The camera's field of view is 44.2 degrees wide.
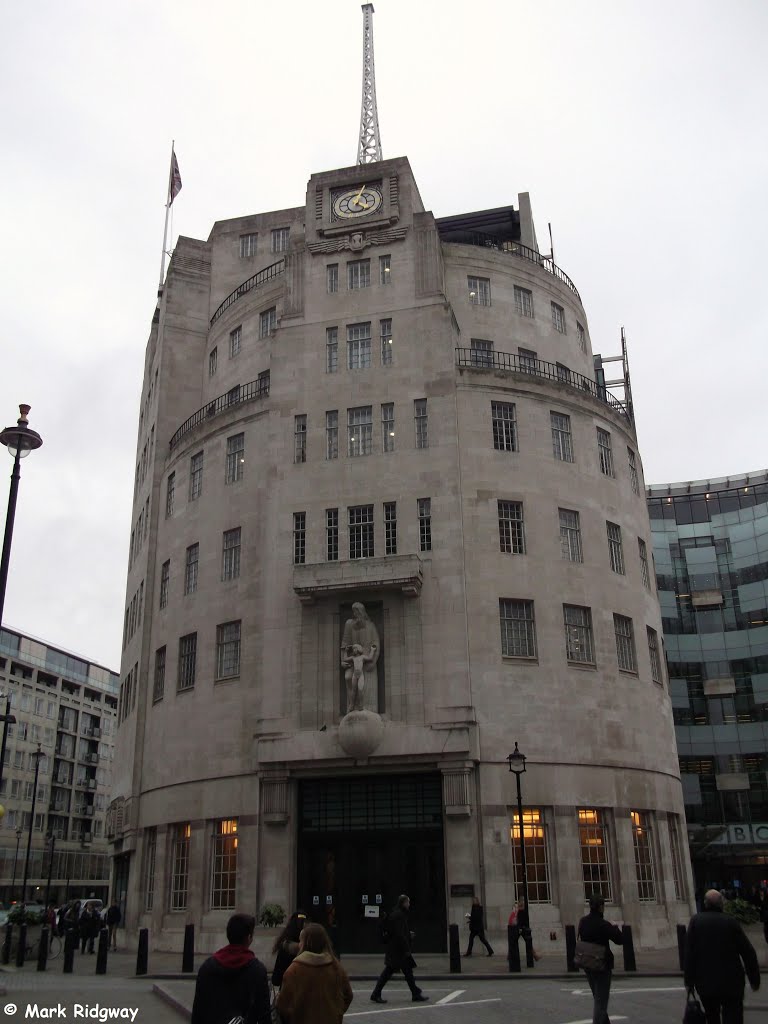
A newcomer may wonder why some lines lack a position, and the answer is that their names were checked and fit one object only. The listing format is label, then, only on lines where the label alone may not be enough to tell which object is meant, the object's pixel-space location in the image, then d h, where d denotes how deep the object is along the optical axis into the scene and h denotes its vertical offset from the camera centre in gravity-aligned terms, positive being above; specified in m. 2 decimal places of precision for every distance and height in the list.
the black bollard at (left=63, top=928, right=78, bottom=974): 24.83 -1.71
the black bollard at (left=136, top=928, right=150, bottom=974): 24.33 -1.75
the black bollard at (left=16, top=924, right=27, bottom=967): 27.14 -1.73
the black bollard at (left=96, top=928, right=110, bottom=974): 24.92 -1.80
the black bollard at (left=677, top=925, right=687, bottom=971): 21.63 -1.42
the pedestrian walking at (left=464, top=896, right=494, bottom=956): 27.02 -1.31
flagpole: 53.07 +36.91
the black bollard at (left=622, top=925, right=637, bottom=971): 22.19 -1.88
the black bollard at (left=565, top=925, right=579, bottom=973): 21.94 -1.54
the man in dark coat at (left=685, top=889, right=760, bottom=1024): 10.16 -0.96
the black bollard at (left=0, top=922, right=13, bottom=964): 28.59 -1.78
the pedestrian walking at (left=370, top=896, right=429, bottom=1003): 17.25 -1.33
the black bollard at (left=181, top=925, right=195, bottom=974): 24.23 -1.77
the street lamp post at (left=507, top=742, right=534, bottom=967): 27.11 +2.97
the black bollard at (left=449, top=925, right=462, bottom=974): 22.88 -1.78
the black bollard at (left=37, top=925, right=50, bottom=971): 25.87 -1.82
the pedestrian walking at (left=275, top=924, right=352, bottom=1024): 7.87 -0.87
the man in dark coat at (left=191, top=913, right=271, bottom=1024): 7.23 -0.79
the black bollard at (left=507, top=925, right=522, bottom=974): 22.92 -1.76
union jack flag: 52.91 +36.93
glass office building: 65.44 +14.82
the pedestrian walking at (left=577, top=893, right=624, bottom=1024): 12.51 -0.86
